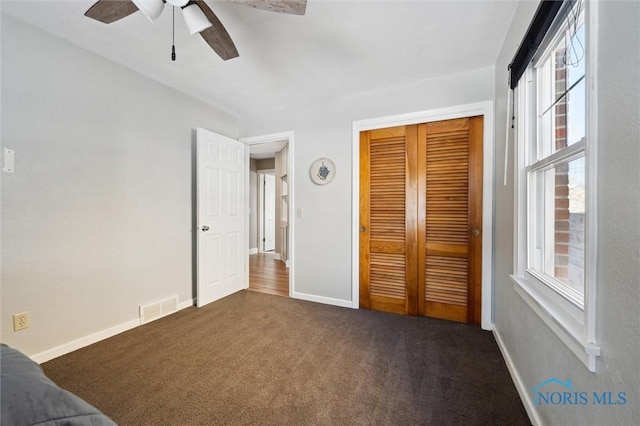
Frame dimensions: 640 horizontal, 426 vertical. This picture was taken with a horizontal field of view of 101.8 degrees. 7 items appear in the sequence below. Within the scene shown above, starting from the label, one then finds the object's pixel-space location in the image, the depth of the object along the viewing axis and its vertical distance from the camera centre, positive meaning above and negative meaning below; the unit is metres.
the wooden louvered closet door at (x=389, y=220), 2.77 -0.09
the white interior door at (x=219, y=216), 3.06 -0.06
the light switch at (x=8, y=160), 1.78 +0.34
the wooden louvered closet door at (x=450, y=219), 2.51 -0.07
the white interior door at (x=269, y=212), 6.86 -0.03
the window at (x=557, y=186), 1.04 +0.14
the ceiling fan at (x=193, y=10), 1.31 +1.08
